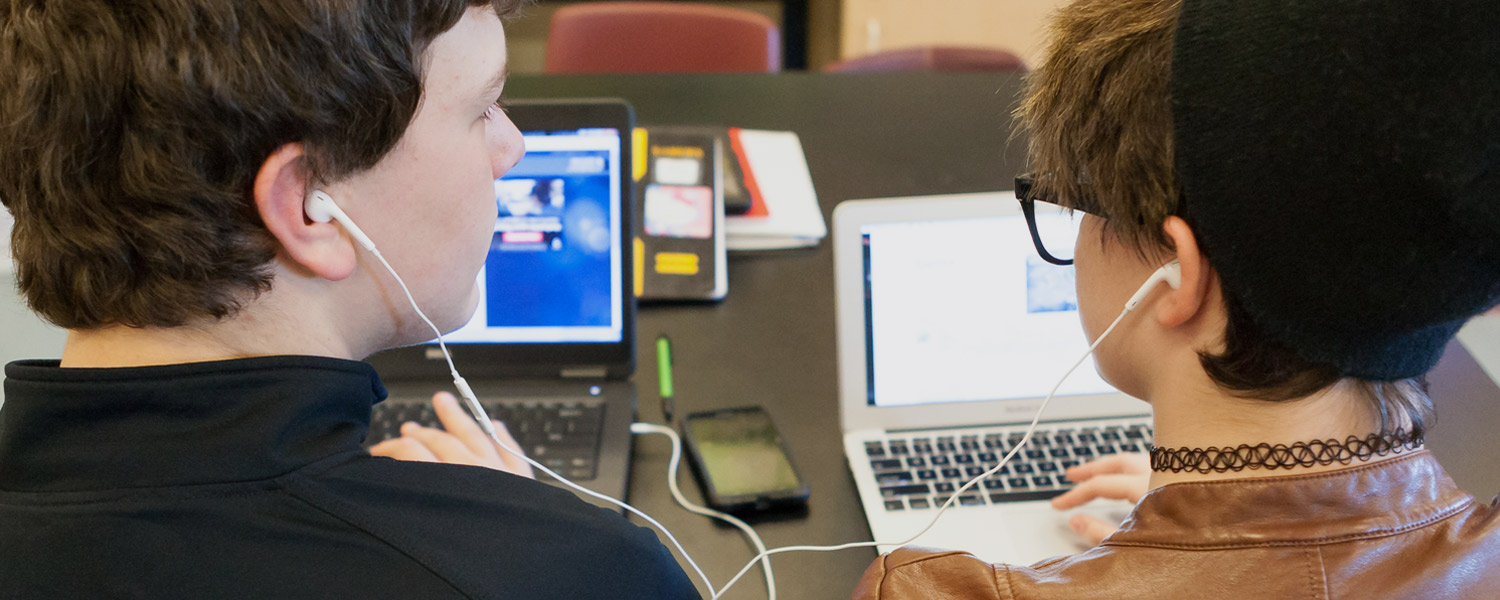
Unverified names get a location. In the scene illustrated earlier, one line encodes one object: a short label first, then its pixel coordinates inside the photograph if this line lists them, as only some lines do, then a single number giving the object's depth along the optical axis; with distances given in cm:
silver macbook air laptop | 115
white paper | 155
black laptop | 121
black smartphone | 107
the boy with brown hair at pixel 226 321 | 61
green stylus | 124
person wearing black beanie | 61
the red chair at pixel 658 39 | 235
